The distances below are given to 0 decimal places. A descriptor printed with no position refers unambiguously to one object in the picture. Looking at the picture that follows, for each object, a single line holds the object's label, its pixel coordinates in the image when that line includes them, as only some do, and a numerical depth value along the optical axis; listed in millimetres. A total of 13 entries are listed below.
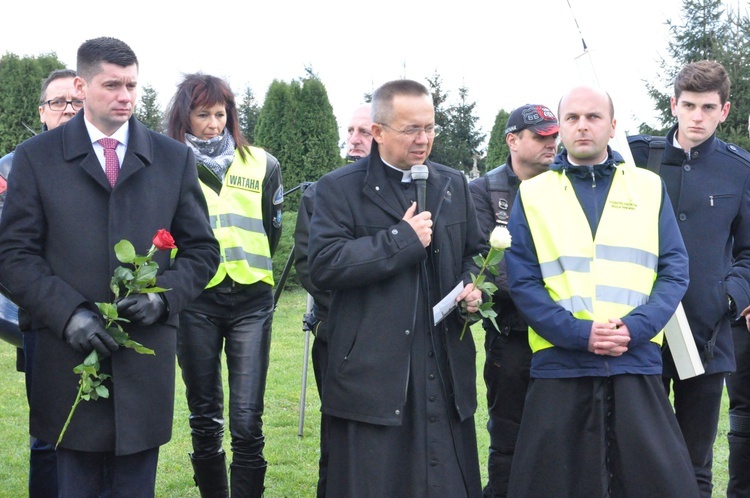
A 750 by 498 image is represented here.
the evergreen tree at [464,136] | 30766
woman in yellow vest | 5227
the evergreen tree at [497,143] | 21055
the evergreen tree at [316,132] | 17219
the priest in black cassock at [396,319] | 3936
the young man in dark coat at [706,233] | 4680
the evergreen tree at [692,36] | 18391
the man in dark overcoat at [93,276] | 3709
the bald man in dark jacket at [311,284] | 5066
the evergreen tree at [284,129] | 17266
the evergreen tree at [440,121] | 30219
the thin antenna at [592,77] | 4648
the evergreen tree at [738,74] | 16344
